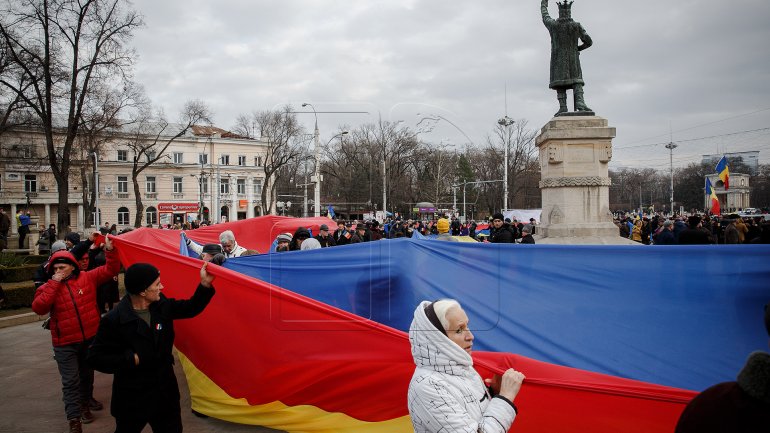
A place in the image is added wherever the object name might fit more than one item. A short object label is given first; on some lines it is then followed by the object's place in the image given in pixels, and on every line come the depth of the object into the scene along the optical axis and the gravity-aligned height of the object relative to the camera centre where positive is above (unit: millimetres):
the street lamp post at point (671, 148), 48225 +5618
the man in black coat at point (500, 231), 9084 -437
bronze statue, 10781 +3345
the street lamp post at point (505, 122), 26741 +4663
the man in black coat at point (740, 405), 1659 -686
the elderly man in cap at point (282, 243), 7894 -524
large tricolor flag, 3471 -1056
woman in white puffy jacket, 2256 -816
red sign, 58375 +562
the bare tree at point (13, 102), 22094 +5378
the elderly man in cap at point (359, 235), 10834 -571
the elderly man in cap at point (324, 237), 10195 -573
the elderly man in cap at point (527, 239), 8762 -562
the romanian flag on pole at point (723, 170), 21562 +1468
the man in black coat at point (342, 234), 10758 -570
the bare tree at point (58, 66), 22297 +6754
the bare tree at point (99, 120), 26258 +5785
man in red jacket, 5016 -991
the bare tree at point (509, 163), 32641 +3095
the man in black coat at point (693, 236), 7480 -485
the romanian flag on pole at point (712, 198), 22047 +266
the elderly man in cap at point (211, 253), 6005 -509
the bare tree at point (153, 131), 38219 +7218
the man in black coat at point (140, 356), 3492 -994
